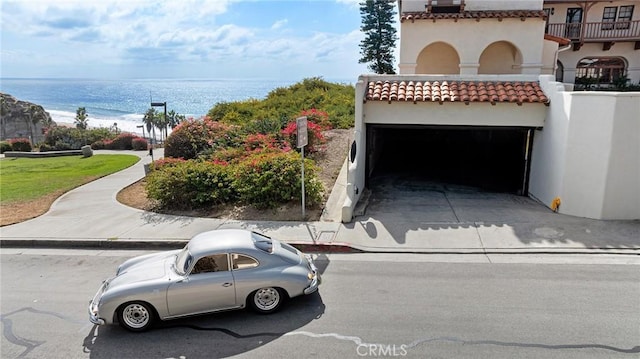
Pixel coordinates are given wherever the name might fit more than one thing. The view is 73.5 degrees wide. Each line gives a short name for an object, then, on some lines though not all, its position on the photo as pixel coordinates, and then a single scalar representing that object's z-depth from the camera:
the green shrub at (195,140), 18.48
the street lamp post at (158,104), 16.93
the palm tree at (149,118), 71.25
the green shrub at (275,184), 12.51
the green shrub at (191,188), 13.06
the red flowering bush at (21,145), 33.59
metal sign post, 11.13
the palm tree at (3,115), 72.12
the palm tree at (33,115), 65.00
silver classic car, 6.54
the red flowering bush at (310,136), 16.95
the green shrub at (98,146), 34.12
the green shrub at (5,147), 33.74
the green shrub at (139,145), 33.16
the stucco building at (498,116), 11.14
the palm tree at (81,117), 72.25
